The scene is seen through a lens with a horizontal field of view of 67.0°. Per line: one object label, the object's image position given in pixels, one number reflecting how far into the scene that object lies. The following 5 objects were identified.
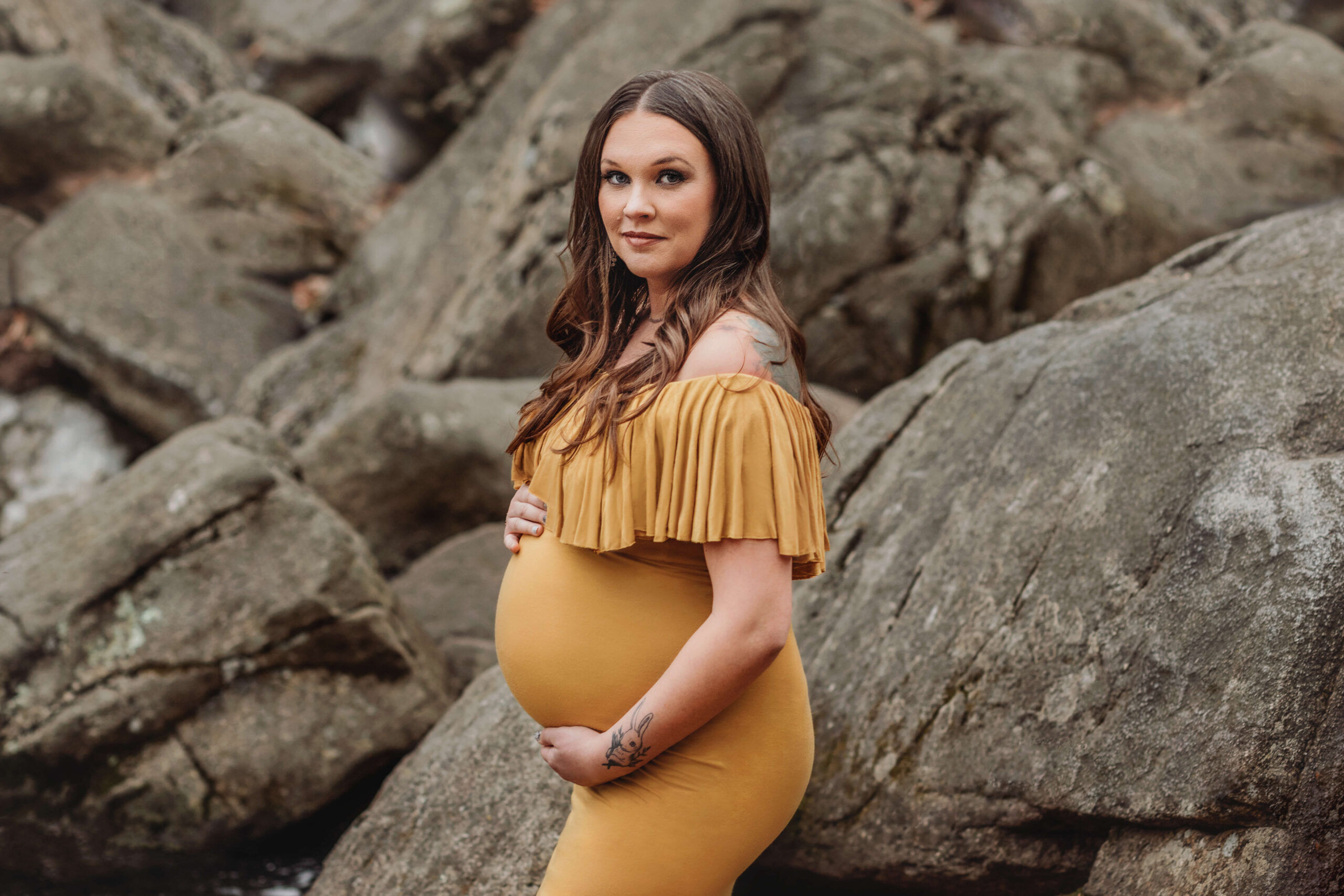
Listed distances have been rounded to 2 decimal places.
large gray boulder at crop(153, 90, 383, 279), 8.72
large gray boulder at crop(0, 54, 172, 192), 7.98
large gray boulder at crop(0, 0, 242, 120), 8.59
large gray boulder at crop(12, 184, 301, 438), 7.62
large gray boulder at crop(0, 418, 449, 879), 3.88
